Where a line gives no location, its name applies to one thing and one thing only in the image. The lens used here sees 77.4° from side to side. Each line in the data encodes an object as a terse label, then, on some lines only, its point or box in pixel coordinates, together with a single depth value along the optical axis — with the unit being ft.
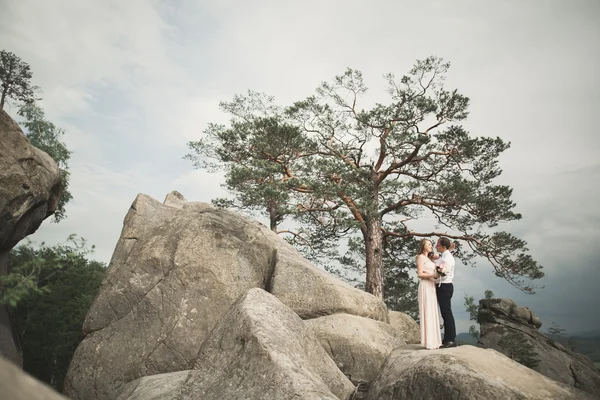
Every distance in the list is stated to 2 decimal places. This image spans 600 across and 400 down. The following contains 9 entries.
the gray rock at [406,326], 46.18
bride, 27.43
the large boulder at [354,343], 32.94
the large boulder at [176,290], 29.37
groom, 27.61
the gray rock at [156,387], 19.26
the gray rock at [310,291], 36.60
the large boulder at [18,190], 39.37
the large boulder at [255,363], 16.11
